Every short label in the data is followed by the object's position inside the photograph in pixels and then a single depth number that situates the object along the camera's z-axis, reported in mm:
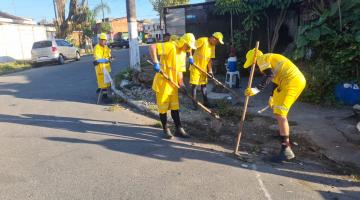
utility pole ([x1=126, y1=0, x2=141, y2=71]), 10594
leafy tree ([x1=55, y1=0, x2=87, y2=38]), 31859
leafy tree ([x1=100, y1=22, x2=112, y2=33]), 50762
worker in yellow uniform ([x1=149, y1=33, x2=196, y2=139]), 5754
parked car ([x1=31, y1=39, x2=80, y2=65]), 19766
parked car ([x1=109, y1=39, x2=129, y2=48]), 44147
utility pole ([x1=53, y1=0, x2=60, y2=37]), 31566
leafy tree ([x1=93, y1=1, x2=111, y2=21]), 43469
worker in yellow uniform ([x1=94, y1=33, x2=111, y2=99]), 8516
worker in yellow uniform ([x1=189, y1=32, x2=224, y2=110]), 7520
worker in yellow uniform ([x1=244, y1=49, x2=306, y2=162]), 4691
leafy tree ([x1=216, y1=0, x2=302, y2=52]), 10523
